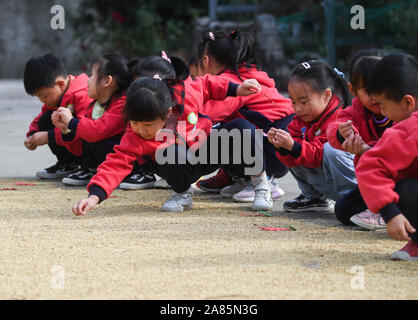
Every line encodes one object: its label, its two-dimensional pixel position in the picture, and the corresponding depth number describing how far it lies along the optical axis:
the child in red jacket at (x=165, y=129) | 5.96
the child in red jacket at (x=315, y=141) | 6.07
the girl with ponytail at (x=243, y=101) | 7.12
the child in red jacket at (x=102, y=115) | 7.75
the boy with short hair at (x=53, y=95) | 8.30
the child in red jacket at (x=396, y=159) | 4.23
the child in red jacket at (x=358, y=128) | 5.40
